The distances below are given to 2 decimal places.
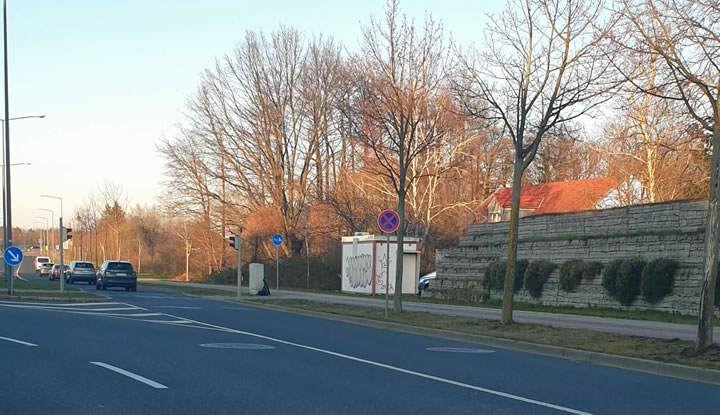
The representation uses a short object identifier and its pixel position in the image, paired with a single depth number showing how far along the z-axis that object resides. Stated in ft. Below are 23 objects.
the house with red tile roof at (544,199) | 177.47
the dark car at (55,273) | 198.49
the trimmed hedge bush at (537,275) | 94.84
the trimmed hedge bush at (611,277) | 83.30
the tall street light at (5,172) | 104.22
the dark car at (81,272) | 172.45
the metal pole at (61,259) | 110.50
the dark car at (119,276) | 136.46
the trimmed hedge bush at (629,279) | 80.74
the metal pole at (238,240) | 111.86
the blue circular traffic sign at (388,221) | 70.06
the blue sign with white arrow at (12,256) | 94.73
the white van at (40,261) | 267.04
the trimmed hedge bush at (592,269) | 86.74
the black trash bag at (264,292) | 120.47
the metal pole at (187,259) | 216.54
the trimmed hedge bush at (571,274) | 88.84
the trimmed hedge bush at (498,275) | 99.81
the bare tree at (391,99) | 75.92
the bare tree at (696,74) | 43.32
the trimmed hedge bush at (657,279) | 76.59
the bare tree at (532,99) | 59.82
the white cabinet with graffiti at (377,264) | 124.47
